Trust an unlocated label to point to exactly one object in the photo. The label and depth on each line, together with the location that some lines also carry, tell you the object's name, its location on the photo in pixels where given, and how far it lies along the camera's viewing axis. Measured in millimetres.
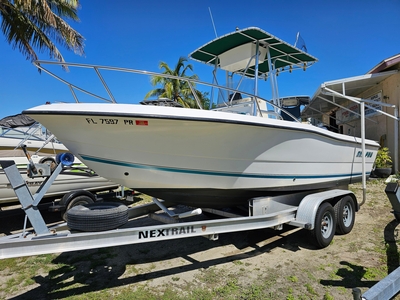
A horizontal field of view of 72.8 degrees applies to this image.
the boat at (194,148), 2697
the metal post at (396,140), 8219
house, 8258
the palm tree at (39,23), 8898
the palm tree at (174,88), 18875
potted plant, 8039
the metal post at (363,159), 4758
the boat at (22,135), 6172
